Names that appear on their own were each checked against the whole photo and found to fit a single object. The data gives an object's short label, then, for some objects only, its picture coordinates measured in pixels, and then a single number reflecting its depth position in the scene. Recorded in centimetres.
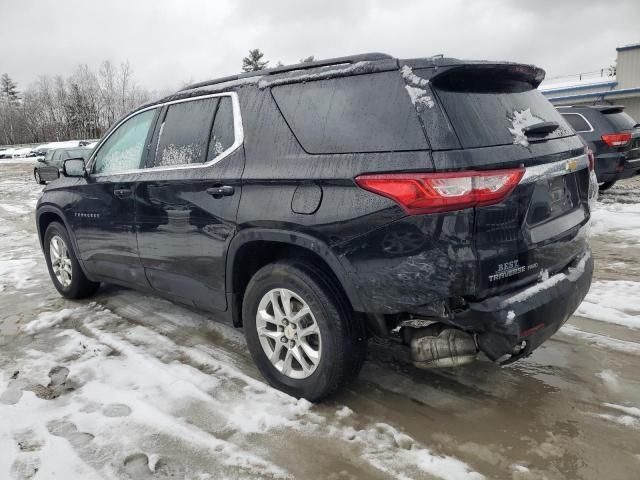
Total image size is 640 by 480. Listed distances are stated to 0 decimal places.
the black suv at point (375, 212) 229
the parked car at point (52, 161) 1834
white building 1961
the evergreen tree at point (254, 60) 6519
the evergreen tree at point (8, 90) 9040
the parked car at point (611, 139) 862
